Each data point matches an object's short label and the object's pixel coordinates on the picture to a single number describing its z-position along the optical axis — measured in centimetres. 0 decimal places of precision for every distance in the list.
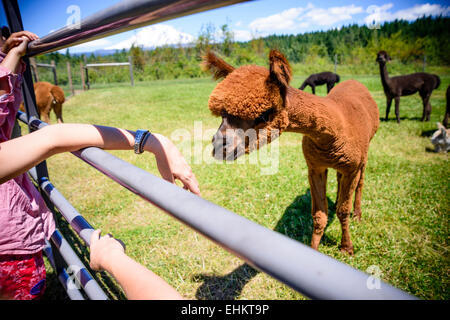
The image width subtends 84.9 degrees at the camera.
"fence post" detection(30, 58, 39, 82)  1389
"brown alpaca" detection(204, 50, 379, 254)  137
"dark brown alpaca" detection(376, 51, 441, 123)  822
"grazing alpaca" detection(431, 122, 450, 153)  524
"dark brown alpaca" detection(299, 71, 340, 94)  1088
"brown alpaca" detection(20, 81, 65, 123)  780
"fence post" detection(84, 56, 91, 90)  2192
